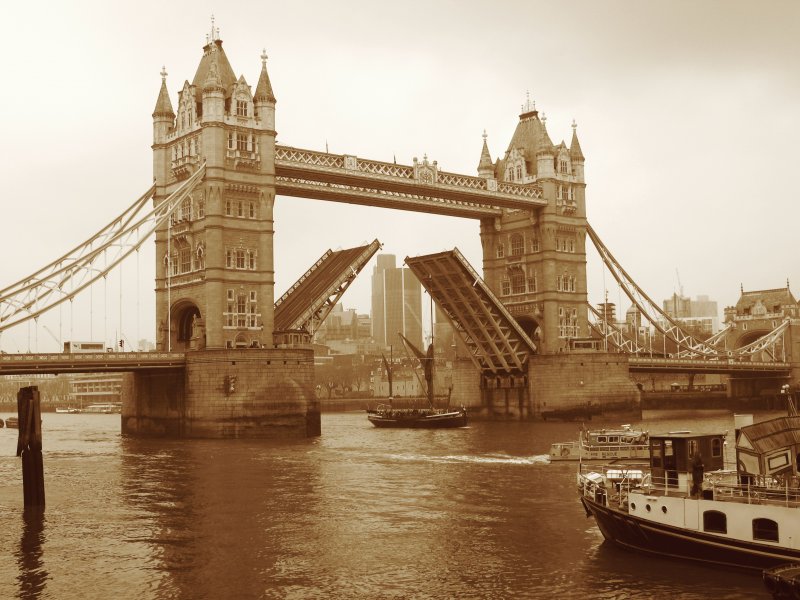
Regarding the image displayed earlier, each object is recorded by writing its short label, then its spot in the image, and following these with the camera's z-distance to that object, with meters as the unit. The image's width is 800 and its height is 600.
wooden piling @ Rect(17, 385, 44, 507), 36.88
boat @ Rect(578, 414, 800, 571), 25.42
